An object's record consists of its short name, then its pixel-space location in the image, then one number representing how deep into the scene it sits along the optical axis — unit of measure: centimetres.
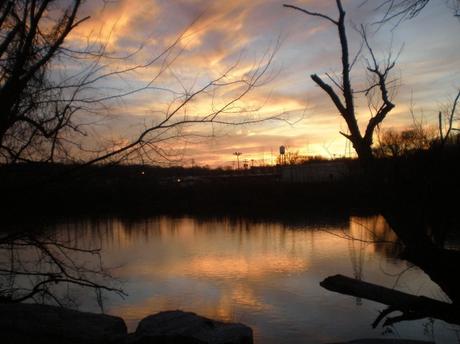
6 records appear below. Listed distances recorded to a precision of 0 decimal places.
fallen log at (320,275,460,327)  358
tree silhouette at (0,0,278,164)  443
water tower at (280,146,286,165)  8460
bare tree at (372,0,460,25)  416
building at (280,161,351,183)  6462
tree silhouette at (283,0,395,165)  448
